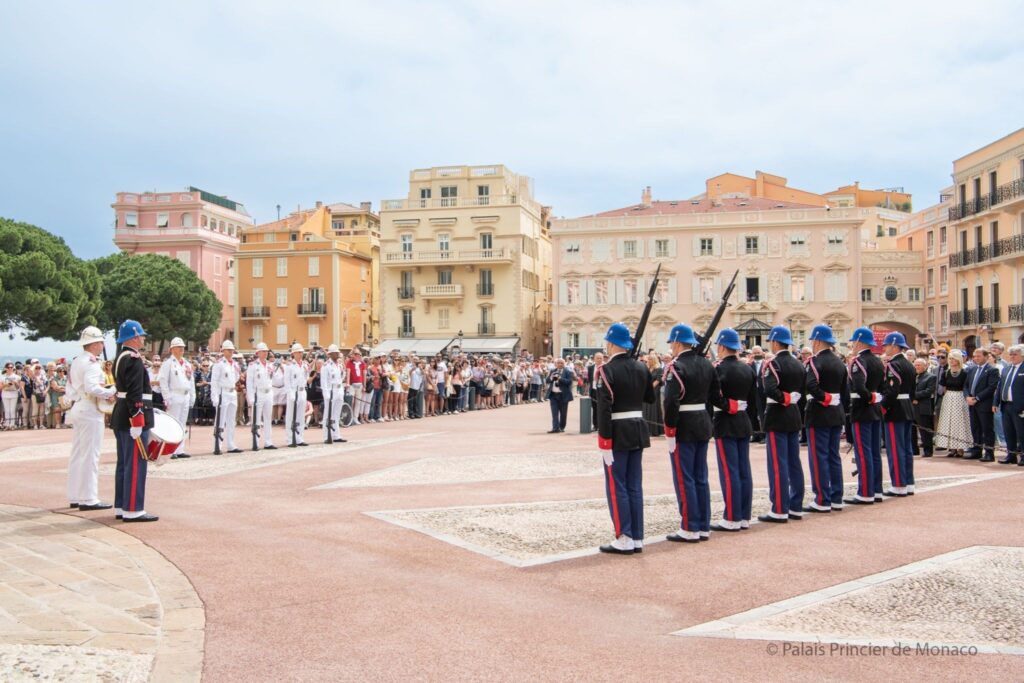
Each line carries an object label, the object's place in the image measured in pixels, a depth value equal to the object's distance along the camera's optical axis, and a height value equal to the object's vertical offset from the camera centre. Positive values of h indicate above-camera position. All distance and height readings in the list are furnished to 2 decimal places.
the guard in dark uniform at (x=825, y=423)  10.35 -0.66
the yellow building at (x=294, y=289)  72.06 +6.31
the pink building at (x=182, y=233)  76.81 +11.51
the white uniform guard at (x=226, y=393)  17.38 -0.40
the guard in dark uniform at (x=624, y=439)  8.12 -0.64
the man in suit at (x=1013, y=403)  15.01 -0.69
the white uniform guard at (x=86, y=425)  10.25 -0.57
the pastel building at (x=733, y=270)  62.34 +6.43
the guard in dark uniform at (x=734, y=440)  9.23 -0.75
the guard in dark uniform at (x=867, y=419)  10.85 -0.67
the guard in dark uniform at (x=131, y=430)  9.68 -0.60
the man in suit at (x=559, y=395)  22.45 -0.67
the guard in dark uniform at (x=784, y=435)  9.73 -0.76
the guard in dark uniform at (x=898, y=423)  11.41 -0.75
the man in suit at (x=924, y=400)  16.97 -0.69
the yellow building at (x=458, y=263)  68.88 +7.77
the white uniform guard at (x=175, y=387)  16.55 -0.26
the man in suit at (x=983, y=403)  15.71 -0.70
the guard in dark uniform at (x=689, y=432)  8.66 -0.63
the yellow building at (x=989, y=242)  47.09 +6.37
